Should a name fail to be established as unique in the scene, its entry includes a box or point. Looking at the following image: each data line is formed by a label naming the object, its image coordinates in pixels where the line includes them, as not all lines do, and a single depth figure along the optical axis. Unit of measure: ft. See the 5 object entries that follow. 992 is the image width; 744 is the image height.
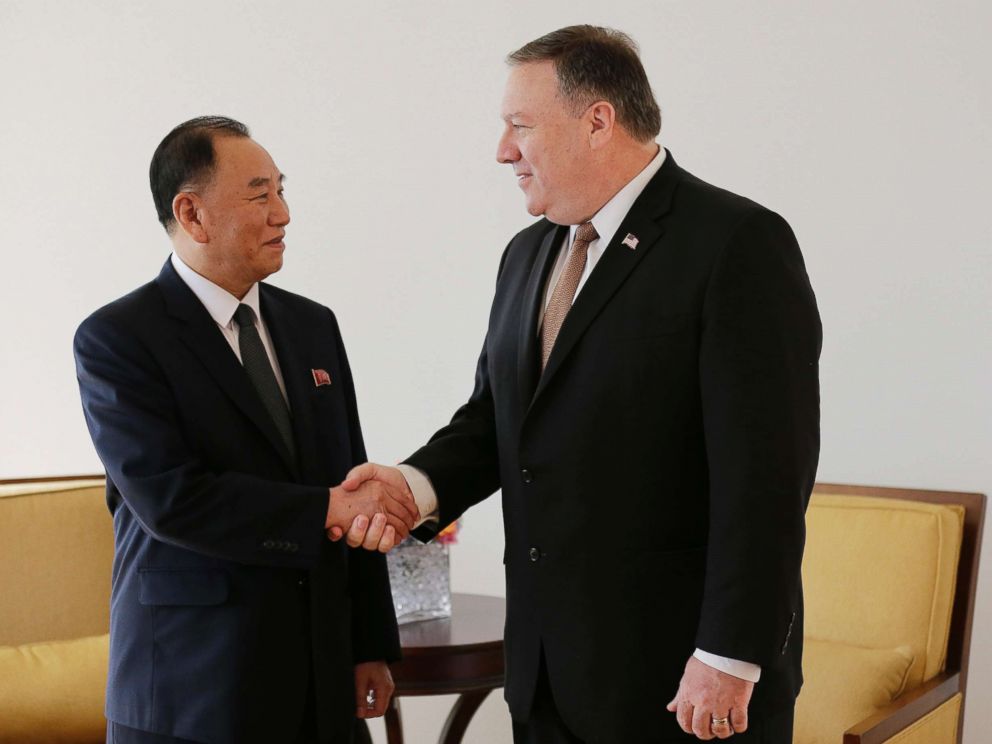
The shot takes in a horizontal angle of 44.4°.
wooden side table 9.09
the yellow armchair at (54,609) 9.49
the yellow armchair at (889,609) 8.68
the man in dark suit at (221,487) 6.44
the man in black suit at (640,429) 5.66
